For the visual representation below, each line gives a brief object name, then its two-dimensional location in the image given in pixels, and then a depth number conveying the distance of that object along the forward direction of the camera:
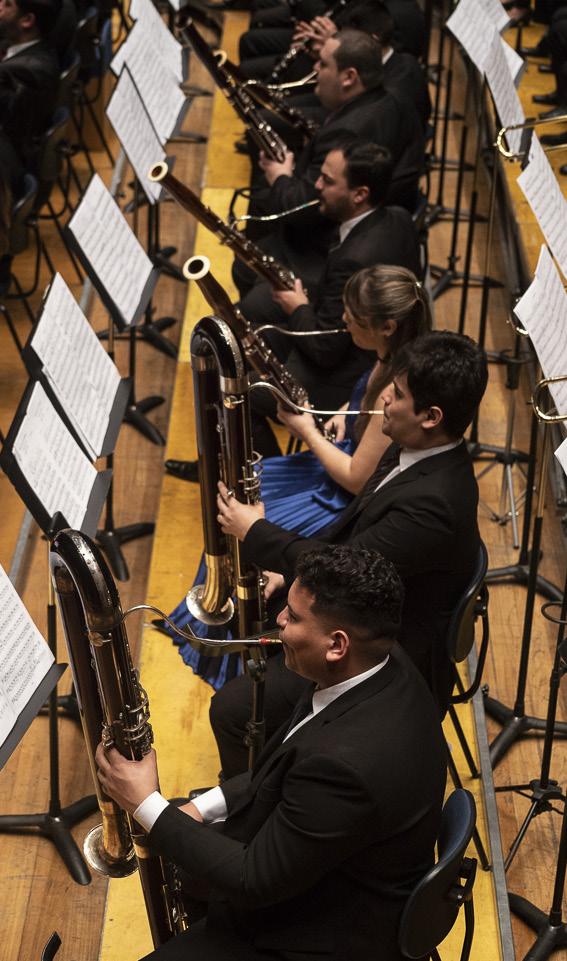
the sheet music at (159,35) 9.33
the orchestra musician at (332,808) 3.73
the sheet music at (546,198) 6.05
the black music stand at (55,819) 5.59
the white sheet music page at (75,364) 5.71
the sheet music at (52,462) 5.08
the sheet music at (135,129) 7.75
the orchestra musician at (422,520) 5.10
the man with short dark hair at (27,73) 9.67
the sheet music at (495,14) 8.74
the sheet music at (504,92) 7.59
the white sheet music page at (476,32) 8.30
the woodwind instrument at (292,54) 11.15
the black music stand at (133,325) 6.68
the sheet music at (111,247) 6.70
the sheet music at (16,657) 4.50
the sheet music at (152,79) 8.72
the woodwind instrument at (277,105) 9.92
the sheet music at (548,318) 5.28
